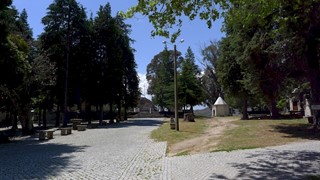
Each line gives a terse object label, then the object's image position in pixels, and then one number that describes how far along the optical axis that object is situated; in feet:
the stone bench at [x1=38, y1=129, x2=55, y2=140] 51.30
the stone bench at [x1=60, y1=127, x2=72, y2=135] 59.69
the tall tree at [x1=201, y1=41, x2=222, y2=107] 146.95
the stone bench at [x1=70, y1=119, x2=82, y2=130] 72.36
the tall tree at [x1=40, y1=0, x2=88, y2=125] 88.22
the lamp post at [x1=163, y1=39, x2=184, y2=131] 53.81
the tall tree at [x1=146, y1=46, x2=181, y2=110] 150.38
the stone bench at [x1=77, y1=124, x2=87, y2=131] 68.41
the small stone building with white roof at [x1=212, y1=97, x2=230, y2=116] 122.20
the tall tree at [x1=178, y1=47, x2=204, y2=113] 119.50
